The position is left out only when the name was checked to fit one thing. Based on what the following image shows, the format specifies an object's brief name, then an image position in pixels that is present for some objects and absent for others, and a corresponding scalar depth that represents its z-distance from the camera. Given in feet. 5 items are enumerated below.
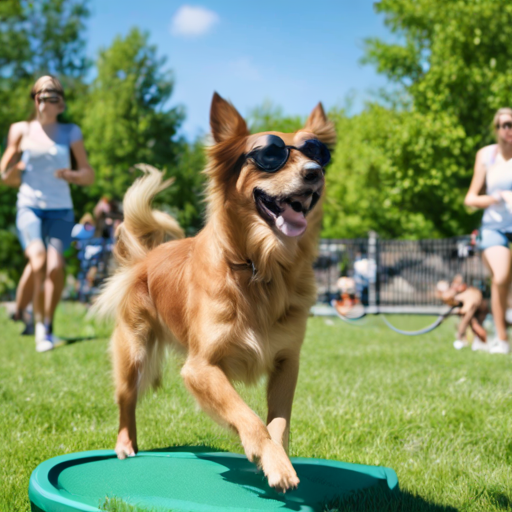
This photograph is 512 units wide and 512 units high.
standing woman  19.97
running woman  20.47
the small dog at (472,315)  25.66
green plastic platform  7.71
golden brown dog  9.04
